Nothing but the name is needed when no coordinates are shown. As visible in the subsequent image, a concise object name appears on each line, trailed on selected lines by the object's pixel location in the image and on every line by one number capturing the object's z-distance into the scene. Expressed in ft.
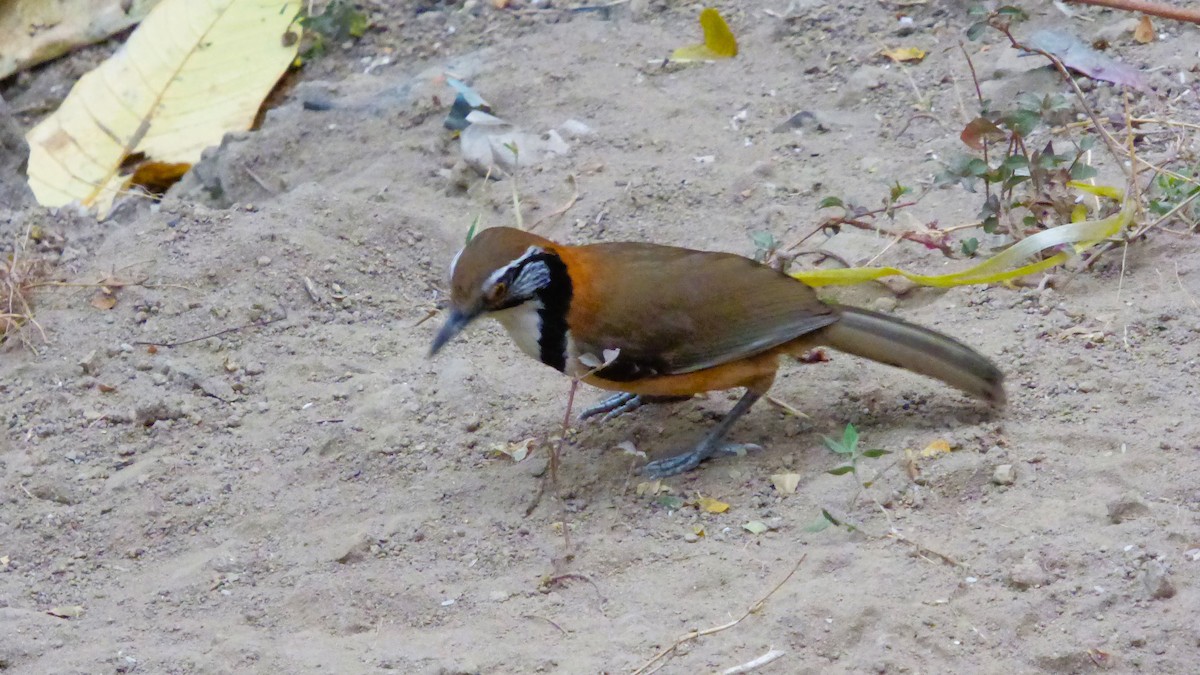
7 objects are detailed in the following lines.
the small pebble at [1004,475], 24.44
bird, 26.73
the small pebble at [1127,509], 22.57
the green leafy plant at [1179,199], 29.99
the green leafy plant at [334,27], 46.37
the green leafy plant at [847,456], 23.63
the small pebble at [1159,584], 20.40
